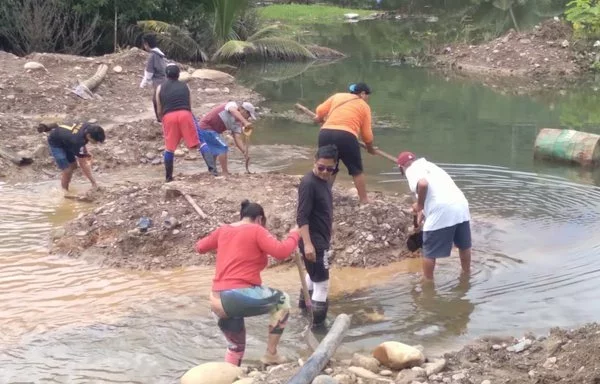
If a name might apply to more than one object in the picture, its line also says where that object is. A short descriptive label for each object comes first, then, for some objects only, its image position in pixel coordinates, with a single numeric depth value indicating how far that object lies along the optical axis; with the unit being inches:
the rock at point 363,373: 221.6
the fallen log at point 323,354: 208.0
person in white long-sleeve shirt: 535.5
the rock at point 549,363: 218.2
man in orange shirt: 359.3
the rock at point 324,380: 203.5
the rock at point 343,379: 212.5
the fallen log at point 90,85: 674.2
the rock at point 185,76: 796.4
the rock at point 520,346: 242.6
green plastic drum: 520.1
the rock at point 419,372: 220.8
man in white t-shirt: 300.7
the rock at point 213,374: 221.1
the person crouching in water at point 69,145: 418.6
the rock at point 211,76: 828.7
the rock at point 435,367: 222.8
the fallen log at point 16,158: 486.9
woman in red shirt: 224.7
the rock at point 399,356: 231.6
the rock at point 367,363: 233.0
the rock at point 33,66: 713.6
